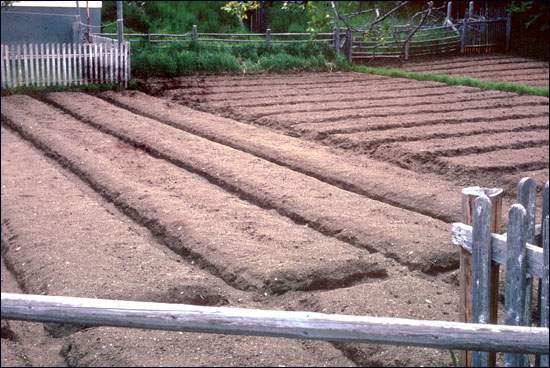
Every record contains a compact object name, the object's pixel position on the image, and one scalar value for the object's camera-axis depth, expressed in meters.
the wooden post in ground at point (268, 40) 24.23
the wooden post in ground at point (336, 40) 25.27
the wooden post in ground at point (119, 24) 19.47
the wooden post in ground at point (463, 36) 29.25
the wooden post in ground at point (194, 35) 23.38
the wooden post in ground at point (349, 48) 25.45
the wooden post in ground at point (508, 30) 30.22
